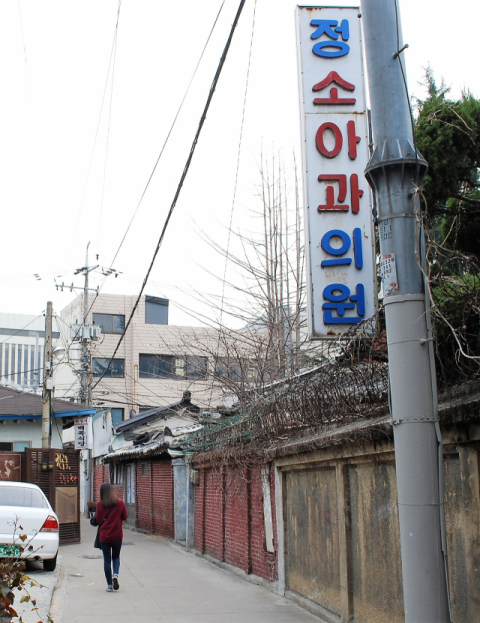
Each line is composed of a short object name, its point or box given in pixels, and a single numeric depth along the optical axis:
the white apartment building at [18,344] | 101.94
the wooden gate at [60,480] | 16.97
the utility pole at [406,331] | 3.55
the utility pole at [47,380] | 19.77
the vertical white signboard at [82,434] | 21.48
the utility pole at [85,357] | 30.89
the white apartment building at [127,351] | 43.94
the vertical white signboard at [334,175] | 7.32
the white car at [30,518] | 10.83
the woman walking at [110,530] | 10.20
